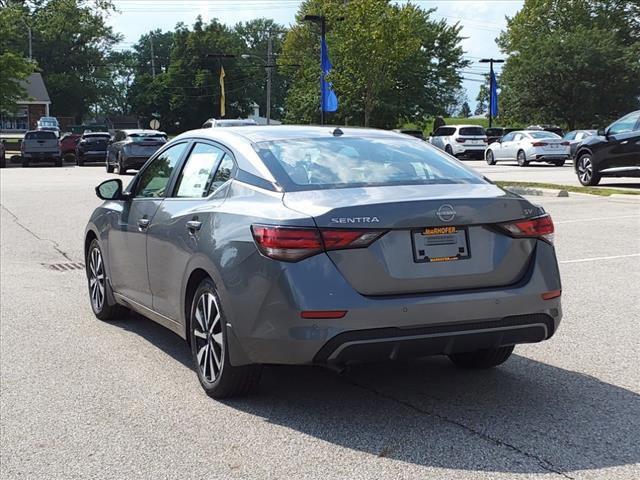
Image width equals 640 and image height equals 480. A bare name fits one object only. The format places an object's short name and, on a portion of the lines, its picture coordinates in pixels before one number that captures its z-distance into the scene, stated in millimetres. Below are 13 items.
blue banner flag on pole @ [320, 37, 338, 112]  38688
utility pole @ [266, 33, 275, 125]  59912
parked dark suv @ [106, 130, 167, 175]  31688
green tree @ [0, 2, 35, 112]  51969
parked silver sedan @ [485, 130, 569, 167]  35281
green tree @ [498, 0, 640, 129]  66125
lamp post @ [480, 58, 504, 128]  62375
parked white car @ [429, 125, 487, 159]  42469
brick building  88938
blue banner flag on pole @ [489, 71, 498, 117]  62094
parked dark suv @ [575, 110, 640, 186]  20125
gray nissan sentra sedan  4461
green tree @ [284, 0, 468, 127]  47844
